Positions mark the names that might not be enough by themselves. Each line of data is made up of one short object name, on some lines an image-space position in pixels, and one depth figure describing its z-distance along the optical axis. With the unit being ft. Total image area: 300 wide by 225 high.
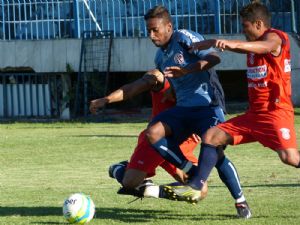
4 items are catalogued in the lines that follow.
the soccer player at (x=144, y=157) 63.72
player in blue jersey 61.77
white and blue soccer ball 58.29
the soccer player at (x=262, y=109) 58.29
